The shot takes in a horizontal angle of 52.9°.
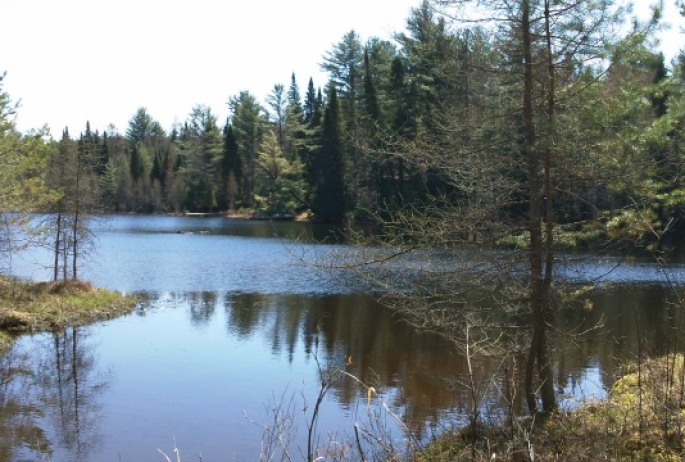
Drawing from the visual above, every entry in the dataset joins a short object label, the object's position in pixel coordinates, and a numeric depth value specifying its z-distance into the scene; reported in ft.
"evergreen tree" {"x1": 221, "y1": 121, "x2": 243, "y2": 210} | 228.63
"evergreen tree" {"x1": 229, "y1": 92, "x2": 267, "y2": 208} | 231.71
